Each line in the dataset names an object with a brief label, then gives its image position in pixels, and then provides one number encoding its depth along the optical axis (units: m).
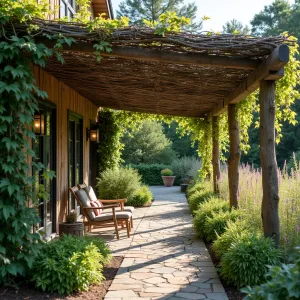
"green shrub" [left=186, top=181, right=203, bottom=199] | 11.68
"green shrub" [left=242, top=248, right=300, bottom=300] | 2.12
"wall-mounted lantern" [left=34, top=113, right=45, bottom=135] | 5.73
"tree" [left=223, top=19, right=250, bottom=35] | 35.47
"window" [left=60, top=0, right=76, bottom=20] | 7.80
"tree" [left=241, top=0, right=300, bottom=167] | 26.84
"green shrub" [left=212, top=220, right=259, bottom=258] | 5.13
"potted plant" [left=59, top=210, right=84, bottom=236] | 6.37
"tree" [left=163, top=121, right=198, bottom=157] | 32.59
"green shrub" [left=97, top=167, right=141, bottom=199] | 11.29
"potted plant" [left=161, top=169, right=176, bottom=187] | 21.48
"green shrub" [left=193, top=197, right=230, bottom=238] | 7.04
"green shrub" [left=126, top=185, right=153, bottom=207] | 12.01
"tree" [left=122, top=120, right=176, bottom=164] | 26.42
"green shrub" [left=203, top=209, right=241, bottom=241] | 6.37
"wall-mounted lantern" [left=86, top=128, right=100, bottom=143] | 10.68
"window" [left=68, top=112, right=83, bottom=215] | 8.62
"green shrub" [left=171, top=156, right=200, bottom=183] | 22.26
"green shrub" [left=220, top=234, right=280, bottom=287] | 4.45
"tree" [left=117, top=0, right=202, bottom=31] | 28.89
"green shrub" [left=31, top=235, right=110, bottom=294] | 4.26
